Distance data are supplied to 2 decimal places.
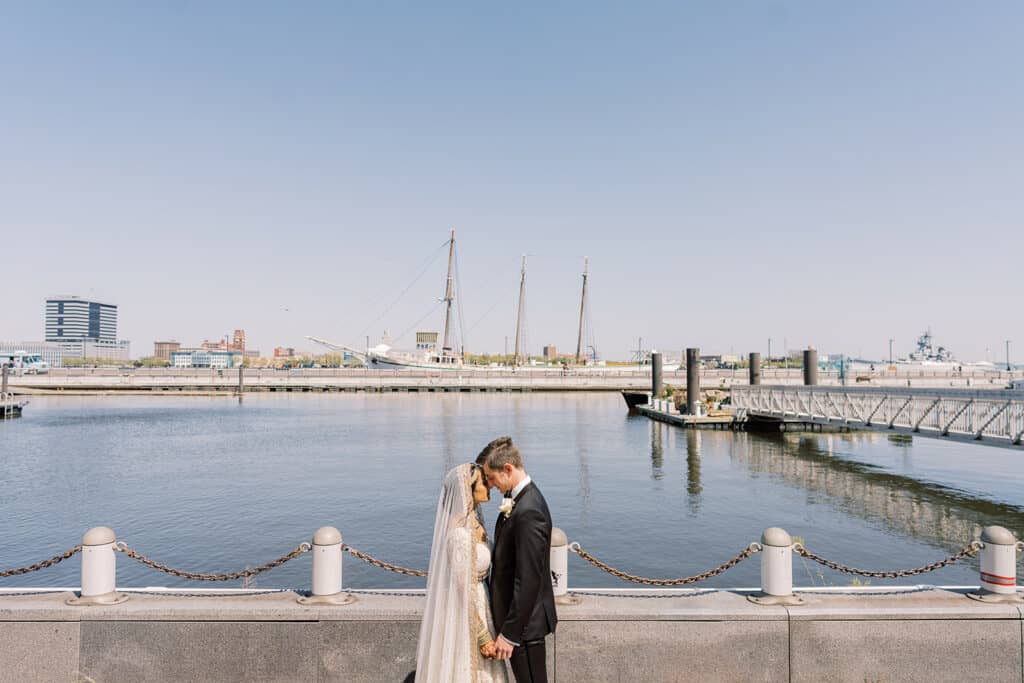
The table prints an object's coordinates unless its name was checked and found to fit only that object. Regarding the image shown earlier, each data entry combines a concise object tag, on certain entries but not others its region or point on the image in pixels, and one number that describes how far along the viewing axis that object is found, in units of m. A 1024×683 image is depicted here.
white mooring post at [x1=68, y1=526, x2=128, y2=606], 6.32
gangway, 21.94
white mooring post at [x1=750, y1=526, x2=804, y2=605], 6.50
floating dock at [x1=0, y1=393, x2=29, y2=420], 58.05
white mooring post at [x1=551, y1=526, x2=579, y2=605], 6.29
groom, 4.19
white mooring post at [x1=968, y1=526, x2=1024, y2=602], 6.39
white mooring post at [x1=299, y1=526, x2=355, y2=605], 6.43
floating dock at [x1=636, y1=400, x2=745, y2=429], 47.94
